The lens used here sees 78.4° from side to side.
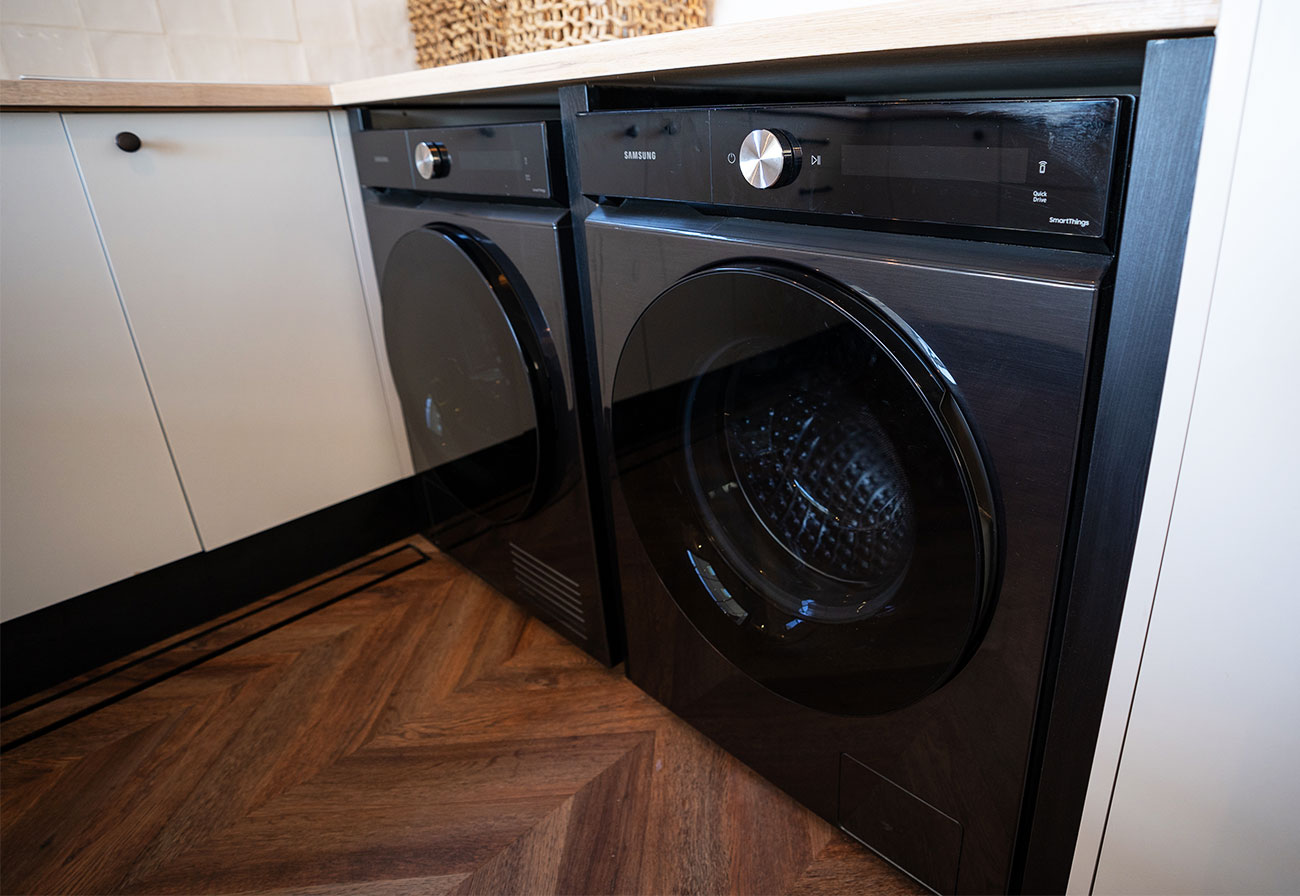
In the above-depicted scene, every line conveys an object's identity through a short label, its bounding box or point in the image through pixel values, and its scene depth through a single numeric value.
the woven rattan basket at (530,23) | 1.19
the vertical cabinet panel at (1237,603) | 0.49
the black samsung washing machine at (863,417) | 0.59
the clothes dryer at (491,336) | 1.03
